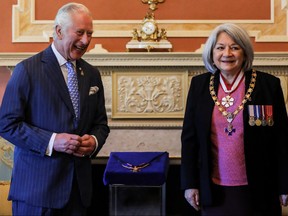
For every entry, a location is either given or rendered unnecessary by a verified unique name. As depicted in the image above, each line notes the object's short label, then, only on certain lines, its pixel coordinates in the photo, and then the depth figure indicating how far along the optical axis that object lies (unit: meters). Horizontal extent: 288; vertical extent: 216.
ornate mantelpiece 3.81
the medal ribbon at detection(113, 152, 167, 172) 3.31
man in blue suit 1.86
